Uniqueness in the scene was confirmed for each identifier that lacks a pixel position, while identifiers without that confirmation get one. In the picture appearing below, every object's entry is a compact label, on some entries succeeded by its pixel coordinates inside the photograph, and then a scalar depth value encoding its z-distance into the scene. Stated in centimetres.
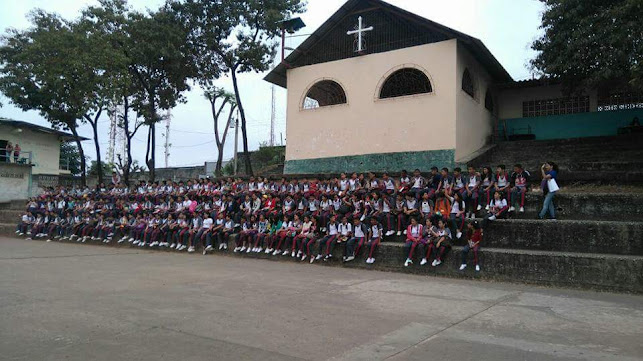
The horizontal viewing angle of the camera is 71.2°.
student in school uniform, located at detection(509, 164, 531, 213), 1010
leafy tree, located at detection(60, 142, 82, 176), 3492
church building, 1506
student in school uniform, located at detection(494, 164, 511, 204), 1021
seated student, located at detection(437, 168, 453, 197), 1083
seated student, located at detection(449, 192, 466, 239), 944
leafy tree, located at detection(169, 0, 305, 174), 1873
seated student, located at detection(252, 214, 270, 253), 1174
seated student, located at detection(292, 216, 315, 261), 1088
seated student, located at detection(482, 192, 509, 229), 949
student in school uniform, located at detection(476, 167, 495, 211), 1030
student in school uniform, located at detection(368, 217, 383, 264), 976
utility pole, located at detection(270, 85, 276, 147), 4038
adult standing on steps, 946
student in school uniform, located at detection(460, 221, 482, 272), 844
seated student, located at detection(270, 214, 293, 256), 1130
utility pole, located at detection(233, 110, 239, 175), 2815
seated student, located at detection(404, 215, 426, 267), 916
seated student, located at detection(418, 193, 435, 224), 1015
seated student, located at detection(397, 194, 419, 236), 1038
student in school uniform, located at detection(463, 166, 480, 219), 1048
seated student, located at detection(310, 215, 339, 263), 1041
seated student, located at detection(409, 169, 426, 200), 1121
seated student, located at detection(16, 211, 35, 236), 1756
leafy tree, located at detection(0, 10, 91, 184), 1922
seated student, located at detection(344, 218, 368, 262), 1002
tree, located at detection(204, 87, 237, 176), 2697
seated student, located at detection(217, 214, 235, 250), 1251
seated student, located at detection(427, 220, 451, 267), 882
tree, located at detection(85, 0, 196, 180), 1930
